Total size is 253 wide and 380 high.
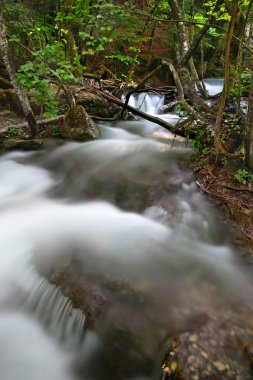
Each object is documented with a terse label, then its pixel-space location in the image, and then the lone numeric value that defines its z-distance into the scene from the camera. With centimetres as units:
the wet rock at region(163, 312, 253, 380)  206
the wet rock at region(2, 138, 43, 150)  662
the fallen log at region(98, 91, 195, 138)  535
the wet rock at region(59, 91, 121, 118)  835
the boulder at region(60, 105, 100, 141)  697
